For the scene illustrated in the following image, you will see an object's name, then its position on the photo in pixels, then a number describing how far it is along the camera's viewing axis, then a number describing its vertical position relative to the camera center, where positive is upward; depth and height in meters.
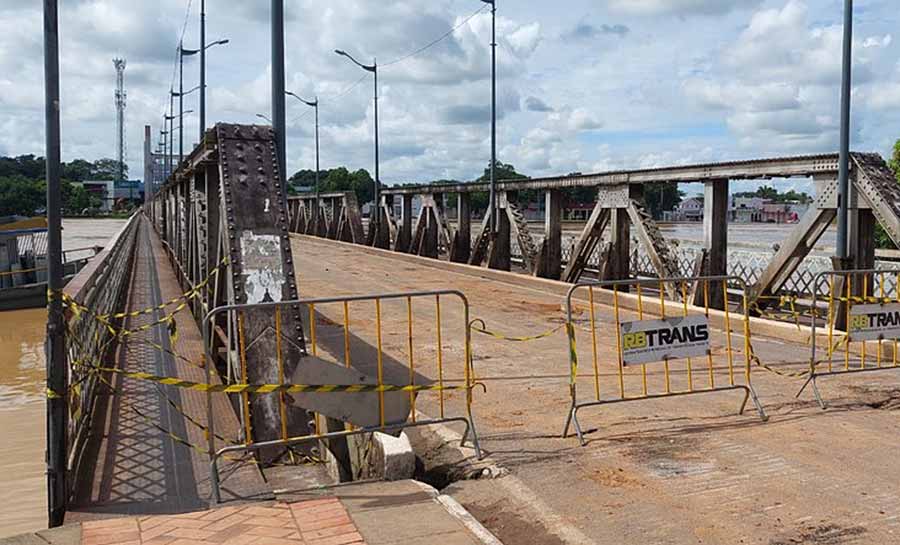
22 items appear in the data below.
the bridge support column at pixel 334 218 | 41.12 +0.37
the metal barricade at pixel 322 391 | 5.46 -1.17
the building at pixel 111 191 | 165.51 +7.34
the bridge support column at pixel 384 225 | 33.59 +0.04
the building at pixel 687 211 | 110.00 +2.17
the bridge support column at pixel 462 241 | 25.62 -0.46
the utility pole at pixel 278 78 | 8.98 +1.70
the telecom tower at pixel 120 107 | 154.31 +23.17
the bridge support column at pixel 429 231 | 28.02 -0.17
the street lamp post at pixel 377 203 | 33.54 +0.94
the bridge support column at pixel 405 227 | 31.02 -0.03
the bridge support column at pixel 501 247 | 22.34 -0.56
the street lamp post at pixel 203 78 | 29.06 +5.27
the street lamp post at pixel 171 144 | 51.34 +5.31
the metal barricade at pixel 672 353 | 6.98 -1.37
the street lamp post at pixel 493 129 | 21.56 +2.68
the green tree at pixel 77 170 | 163.20 +11.60
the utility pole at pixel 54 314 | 4.92 -0.55
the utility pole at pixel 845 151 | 11.13 +1.01
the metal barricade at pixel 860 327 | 8.26 -1.05
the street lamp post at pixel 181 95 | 38.38 +6.83
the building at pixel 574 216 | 73.45 +0.93
